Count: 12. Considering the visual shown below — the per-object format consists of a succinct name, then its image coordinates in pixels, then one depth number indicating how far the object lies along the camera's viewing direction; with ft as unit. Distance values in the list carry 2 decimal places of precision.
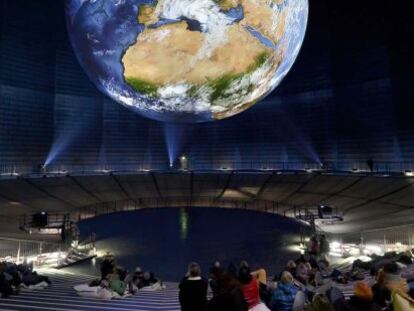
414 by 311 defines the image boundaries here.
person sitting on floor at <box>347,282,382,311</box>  12.66
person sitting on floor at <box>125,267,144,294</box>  33.30
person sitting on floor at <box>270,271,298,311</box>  17.29
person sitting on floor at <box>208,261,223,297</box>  12.46
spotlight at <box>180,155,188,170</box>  107.77
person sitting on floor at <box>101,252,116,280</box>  34.32
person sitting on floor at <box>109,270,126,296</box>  31.01
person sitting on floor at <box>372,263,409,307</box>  14.54
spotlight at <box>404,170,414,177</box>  73.96
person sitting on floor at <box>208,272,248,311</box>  11.48
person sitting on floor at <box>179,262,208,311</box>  14.10
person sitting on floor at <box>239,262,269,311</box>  16.97
